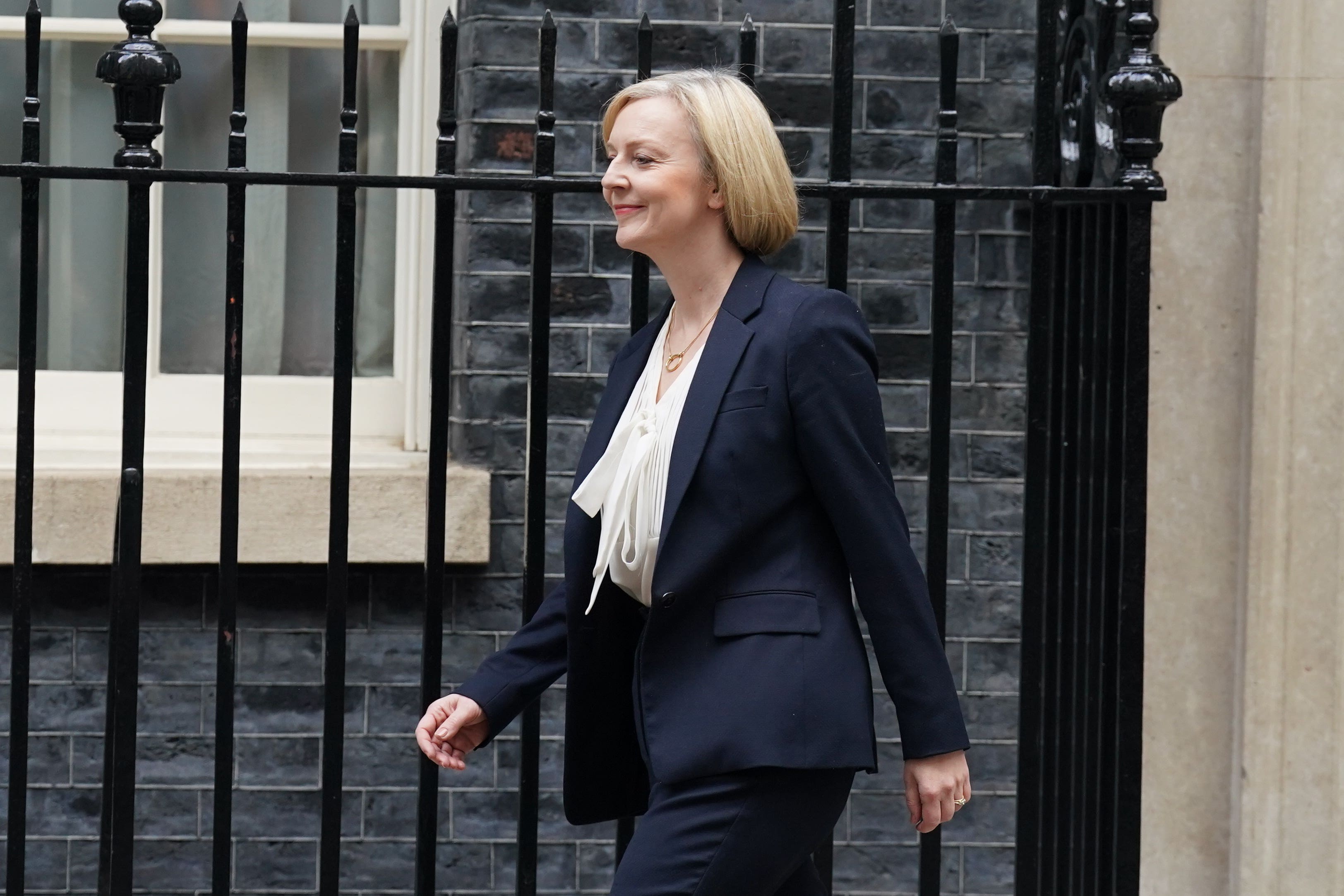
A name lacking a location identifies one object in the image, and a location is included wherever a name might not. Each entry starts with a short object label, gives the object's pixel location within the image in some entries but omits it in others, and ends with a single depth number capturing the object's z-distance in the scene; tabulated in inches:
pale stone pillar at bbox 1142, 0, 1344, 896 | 295.4
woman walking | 179.0
